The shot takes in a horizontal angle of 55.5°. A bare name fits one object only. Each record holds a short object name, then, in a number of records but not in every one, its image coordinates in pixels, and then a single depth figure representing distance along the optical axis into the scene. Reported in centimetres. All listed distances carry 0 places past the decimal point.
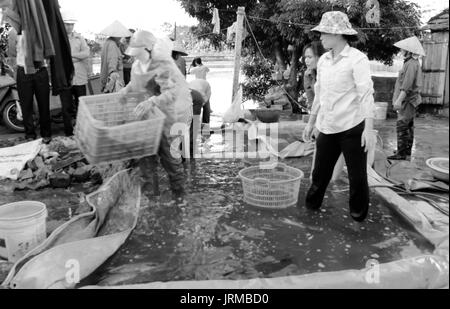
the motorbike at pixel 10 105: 730
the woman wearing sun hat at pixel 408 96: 614
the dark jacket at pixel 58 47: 448
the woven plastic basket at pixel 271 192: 389
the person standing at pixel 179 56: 689
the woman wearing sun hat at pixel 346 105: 331
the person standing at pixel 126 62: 815
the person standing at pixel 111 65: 666
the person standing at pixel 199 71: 816
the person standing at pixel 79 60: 688
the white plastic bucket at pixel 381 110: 951
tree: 886
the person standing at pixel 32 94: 620
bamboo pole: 839
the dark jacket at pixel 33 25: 418
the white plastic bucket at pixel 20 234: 313
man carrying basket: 384
